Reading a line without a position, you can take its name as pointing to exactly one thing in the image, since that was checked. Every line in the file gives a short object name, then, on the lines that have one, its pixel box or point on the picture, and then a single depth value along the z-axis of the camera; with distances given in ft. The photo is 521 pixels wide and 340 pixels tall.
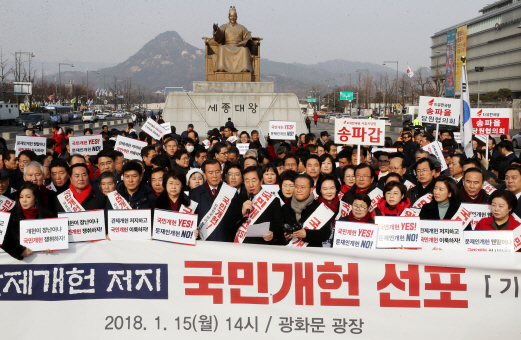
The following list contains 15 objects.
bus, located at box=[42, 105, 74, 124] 195.28
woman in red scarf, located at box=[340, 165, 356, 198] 22.58
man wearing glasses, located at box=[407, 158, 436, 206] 21.62
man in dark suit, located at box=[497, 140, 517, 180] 30.89
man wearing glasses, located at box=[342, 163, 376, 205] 20.95
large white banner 14.64
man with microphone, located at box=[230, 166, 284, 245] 16.70
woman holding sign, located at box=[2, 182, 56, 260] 16.35
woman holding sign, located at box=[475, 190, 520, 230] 16.03
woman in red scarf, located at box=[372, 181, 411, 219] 18.02
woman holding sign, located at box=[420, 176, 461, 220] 18.21
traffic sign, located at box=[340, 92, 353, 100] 277.42
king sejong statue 71.72
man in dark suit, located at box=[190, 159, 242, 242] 16.96
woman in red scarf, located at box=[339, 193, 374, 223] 16.46
